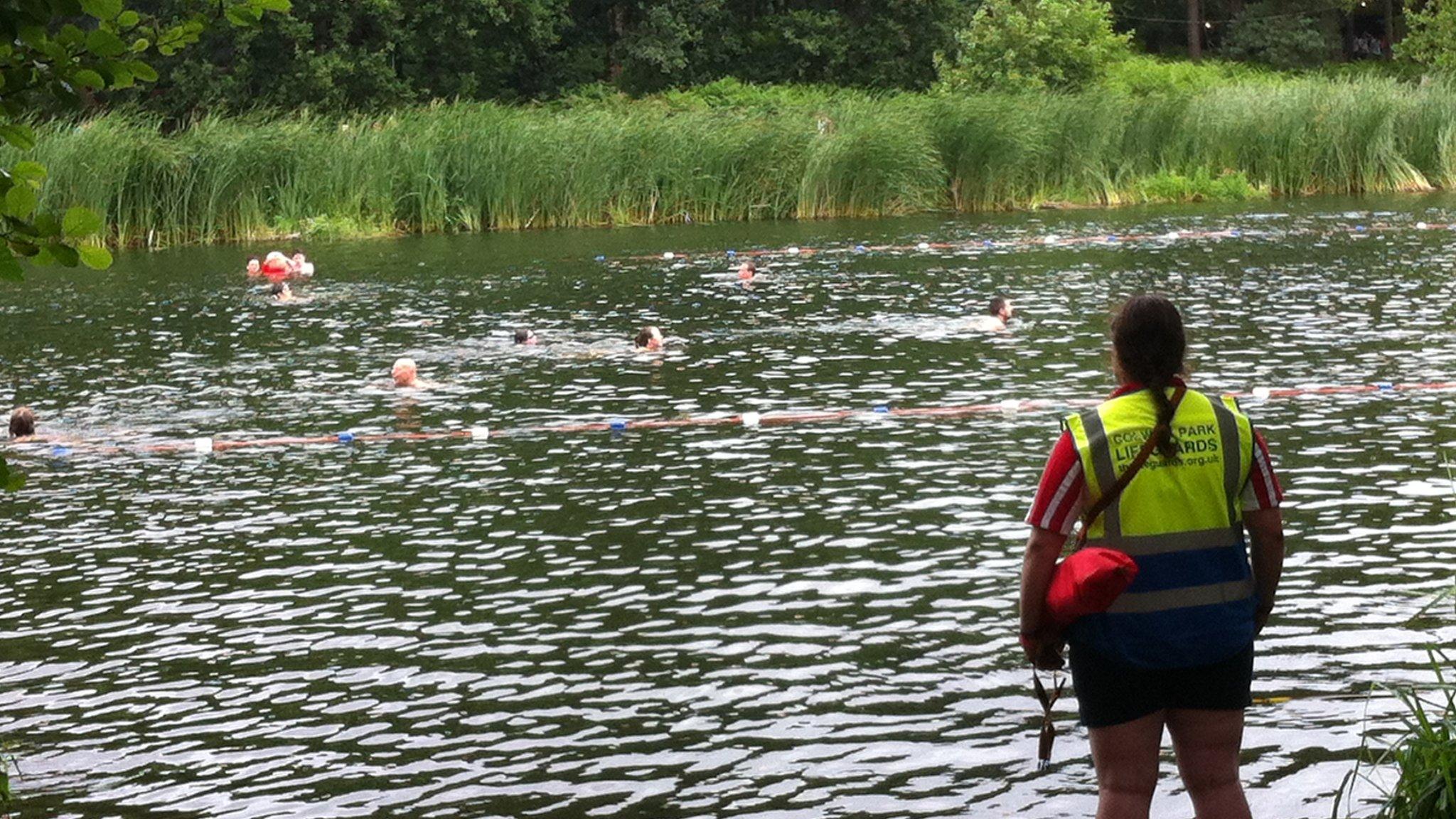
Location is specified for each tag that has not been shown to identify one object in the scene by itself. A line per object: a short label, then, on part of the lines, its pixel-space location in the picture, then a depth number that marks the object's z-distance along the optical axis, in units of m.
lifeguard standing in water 5.35
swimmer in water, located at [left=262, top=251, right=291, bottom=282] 28.52
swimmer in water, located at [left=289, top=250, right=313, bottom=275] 28.92
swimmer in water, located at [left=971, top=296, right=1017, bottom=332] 21.12
